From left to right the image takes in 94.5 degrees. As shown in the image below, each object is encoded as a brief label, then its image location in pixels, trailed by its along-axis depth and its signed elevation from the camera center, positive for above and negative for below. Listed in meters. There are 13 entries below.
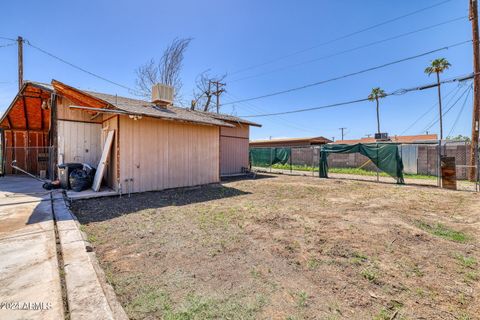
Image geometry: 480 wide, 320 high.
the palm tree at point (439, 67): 17.91 +7.54
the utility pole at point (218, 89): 20.95 +6.70
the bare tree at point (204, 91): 21.21 +6.76
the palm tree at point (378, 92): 24.55 +7.54
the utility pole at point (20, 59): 12.23 +5.74
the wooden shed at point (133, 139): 6.87 +0.78
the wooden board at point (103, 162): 6.92 -0.03
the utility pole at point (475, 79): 9.47 +3.29
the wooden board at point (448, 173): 8.67 -0.64
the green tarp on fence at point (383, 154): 10.01 +0.17
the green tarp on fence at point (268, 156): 15.28 +0.23
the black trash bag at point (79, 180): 6.87 -0.58
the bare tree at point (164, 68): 18.47 +7.80
